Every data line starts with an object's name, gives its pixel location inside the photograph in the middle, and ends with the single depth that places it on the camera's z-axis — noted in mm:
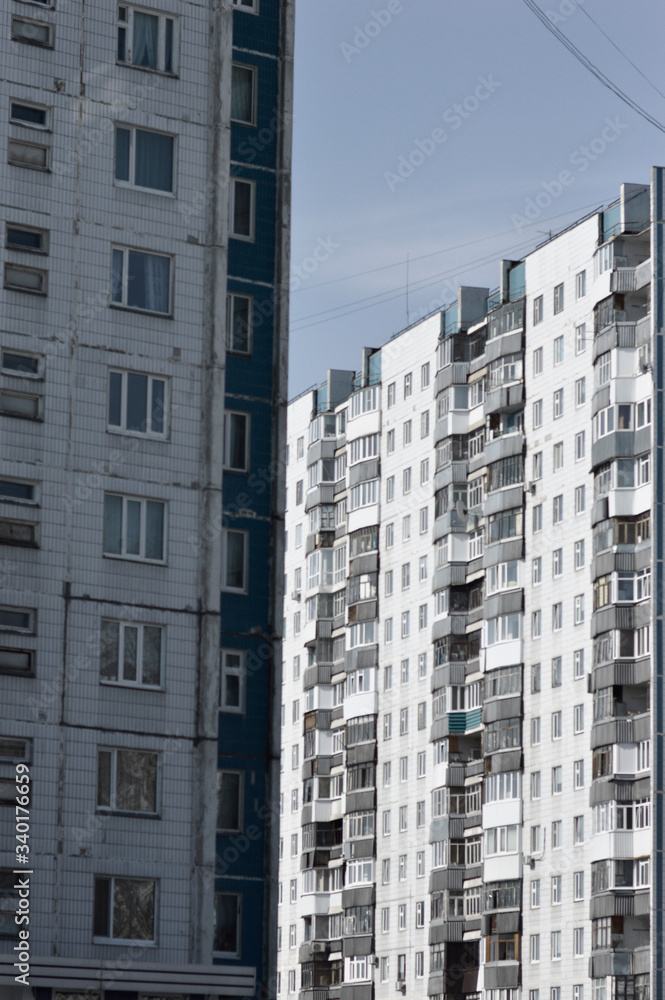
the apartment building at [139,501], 47531
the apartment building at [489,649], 88562
